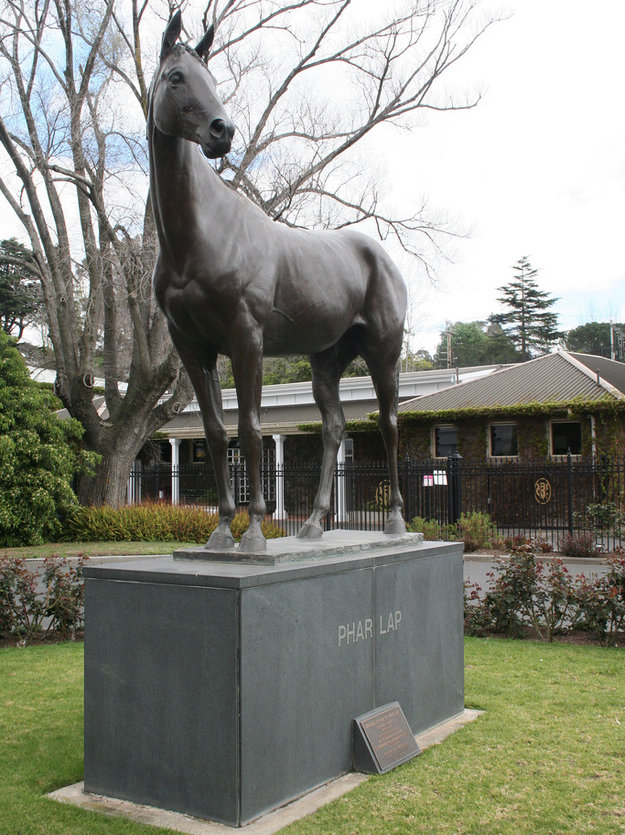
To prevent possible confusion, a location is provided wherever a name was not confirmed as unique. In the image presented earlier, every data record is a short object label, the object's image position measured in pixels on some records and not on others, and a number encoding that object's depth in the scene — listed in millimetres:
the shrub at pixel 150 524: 18531
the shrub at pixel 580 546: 16828
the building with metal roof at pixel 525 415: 24078
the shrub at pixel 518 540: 16175
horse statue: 3998
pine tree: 63125
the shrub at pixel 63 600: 8938
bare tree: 19266
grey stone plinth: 3869
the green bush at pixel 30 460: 18203
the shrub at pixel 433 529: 18625
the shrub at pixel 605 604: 8383
